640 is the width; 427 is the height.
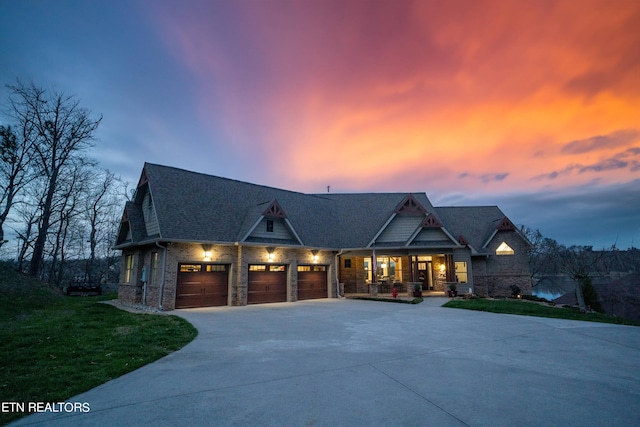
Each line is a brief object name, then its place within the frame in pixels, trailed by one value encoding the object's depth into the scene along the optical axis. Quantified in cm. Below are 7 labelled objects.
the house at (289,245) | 1700
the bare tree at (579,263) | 1698
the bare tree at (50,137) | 2406
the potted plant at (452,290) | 2169
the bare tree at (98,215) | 3434
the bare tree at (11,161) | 2322
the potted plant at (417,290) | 2109
